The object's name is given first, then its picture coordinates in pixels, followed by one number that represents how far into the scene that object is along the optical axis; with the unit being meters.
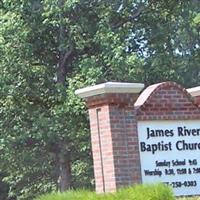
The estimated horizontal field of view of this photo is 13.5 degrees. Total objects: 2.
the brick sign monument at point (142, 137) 13.09
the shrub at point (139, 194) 11.77
